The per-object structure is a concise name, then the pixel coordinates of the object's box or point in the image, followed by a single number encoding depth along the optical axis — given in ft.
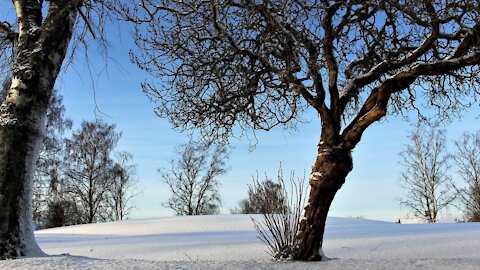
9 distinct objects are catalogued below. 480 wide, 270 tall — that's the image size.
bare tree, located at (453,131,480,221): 84.83
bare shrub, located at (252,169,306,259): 17.16
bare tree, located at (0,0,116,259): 14.65
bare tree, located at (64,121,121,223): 77.30
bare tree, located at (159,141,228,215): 94.02
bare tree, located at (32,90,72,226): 61.41
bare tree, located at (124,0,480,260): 16.34
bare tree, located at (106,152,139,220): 84.84
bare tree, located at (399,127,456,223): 81.76
